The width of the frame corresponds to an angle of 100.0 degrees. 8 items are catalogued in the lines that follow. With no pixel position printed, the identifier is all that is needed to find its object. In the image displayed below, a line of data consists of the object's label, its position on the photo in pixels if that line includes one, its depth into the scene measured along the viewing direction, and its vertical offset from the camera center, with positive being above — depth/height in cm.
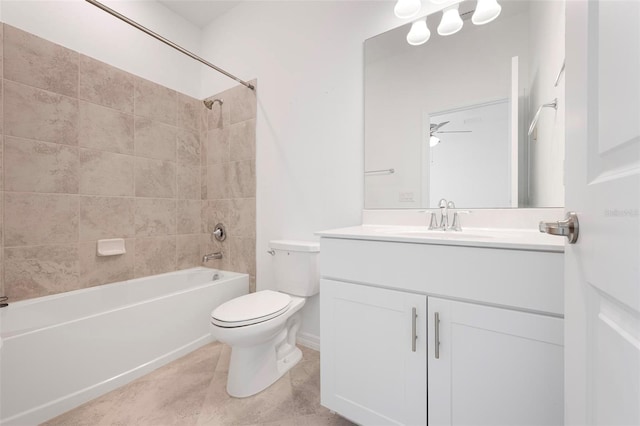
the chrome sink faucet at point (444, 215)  136 -2
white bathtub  119 -68
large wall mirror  117 +50
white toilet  135 -58
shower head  234 +96
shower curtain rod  138 +107
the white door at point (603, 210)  33 +0
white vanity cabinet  78 -42
